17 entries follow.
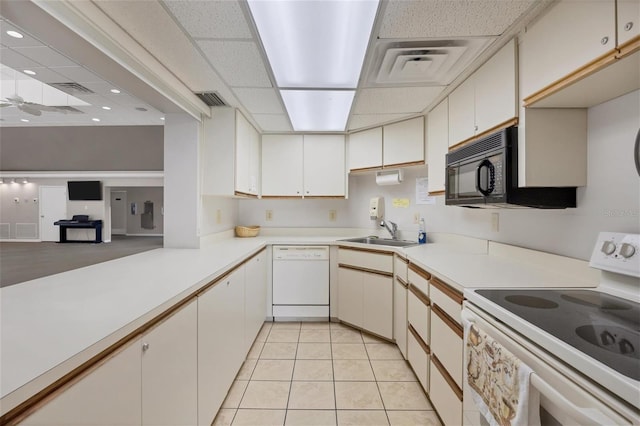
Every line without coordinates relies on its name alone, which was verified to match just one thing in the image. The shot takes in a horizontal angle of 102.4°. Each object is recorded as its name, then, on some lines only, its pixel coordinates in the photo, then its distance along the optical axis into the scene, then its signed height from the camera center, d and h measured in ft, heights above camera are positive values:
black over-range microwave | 4.19 +0.54
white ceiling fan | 10.16 +4.32
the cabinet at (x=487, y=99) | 4.39 +2.25
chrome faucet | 9.78 -0.65
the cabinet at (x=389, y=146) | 8.30 +2.29
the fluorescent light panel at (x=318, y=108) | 6.88 +3.15
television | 18.19 +1.42
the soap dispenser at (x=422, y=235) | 8.65 -0.80
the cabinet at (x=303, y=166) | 10.36 +1.81
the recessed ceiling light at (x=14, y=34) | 5.45 +3.76
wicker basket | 10.39 -0.84
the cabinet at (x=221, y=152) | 7.86 +1.80
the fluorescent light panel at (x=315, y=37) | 3.98 +3.15
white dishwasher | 9.42 -2.61
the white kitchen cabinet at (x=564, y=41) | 2.91 +2.23
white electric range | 1.82 -1.14
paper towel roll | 9.29 +1.25
